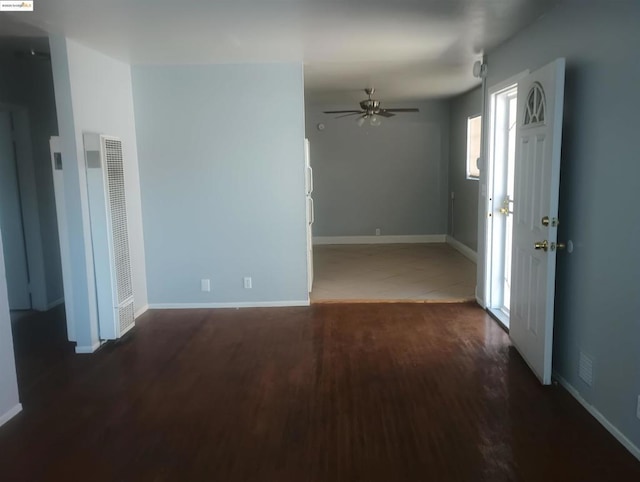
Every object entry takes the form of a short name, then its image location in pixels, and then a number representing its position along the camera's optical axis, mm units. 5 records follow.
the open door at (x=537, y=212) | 2900
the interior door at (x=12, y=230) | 4906
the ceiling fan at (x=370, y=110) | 6801
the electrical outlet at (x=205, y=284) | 5020
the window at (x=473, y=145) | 7191
